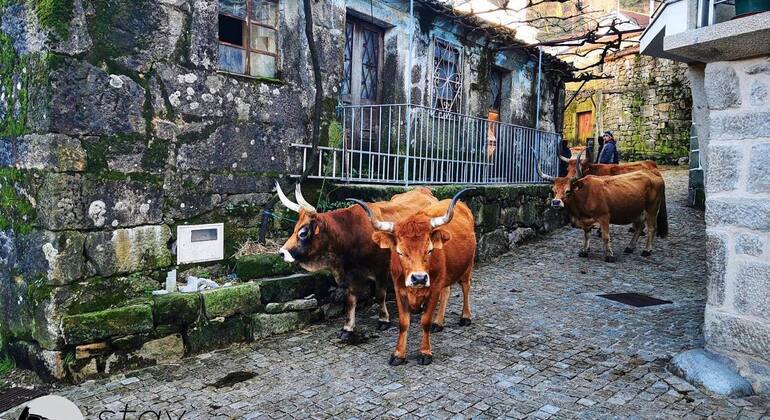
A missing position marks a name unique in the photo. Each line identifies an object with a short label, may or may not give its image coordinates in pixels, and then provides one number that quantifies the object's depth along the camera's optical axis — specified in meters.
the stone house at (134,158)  4.31
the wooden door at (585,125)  22.80
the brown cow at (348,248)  4.99
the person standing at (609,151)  13.54
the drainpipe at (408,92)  6.70
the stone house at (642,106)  19.20
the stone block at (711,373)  3.69
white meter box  5.19
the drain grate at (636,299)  6.16
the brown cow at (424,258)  4.09
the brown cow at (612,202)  8.68
